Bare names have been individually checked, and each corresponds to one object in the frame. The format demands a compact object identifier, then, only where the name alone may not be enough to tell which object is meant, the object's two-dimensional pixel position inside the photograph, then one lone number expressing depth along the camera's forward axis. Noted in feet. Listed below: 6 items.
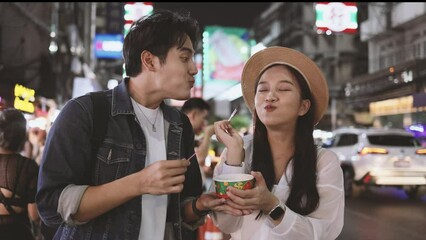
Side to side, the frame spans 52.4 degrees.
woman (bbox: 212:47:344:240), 6.62
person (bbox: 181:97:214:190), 18.12
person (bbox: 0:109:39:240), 11.31
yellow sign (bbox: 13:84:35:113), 36.40
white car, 37.17
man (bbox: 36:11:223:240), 5.50
